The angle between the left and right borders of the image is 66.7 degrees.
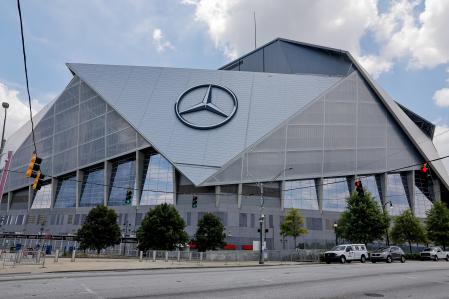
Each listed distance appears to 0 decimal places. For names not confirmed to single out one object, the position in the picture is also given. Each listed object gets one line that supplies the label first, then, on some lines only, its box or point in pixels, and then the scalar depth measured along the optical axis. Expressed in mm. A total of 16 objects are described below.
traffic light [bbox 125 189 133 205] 30844
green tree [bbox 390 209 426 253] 56656
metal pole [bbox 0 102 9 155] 22509
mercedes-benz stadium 61344
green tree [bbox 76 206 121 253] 49938
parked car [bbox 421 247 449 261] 43750
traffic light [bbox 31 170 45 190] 21953
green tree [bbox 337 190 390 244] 49750
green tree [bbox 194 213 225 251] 49406
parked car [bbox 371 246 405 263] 36000
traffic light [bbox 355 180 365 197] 26516
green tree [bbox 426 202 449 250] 57750
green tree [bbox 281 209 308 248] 56625
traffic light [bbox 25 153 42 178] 19594
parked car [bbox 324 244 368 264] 35531
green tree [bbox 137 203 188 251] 46503
